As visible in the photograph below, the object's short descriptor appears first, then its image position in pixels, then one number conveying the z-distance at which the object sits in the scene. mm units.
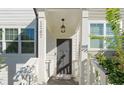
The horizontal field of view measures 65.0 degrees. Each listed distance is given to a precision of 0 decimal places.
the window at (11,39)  4583
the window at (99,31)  4449
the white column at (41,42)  3272
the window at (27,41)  4599
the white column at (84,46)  3245
